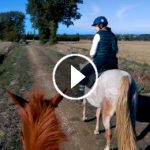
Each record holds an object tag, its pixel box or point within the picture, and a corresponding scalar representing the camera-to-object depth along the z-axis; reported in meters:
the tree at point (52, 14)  30.30
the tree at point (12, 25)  45.76
